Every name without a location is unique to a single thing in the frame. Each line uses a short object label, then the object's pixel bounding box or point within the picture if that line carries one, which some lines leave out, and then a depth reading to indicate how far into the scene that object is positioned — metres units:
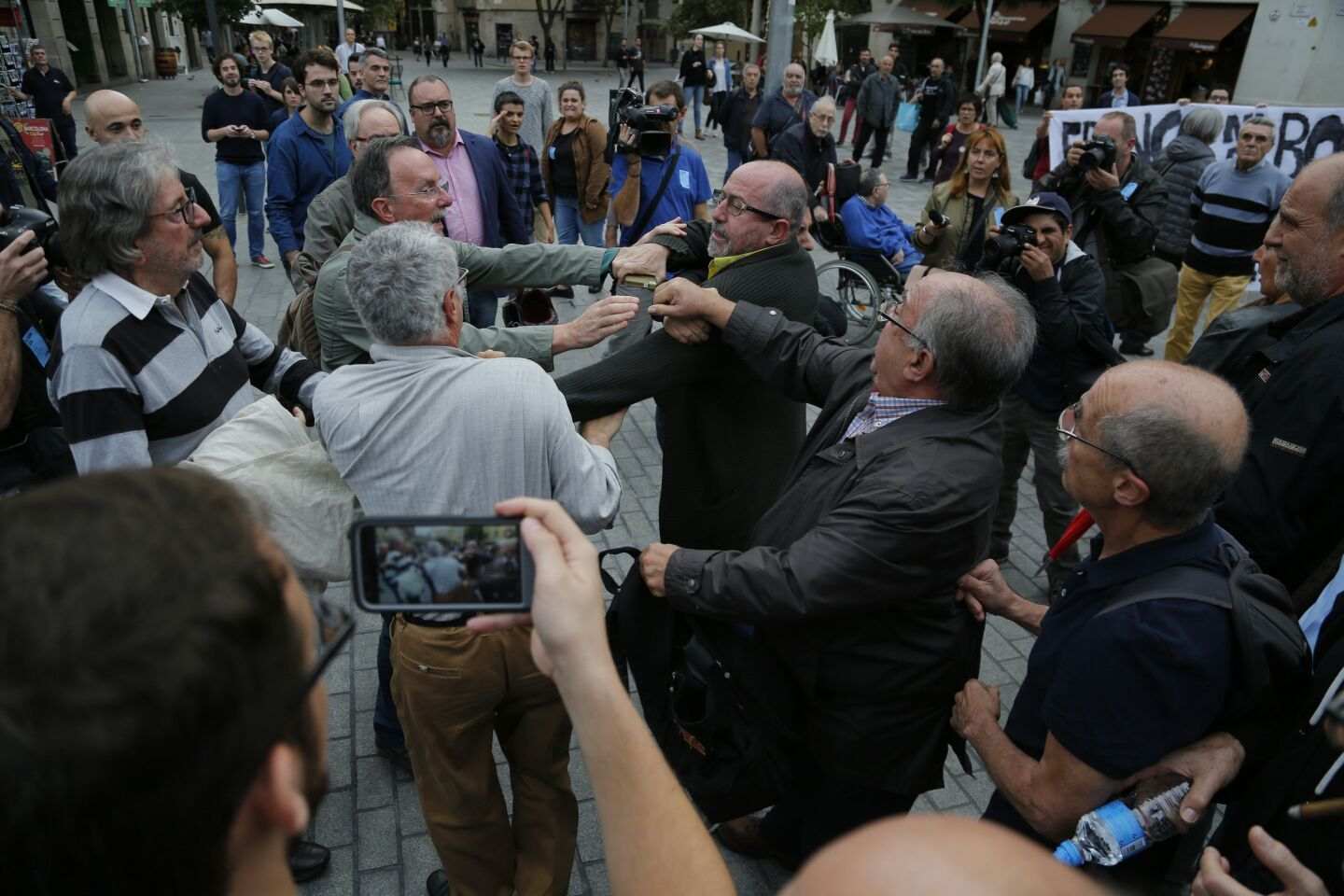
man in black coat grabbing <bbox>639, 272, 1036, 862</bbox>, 1.97
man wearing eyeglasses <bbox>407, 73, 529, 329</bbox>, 4.80
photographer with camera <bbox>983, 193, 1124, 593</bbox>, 3.78
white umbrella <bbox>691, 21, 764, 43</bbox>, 22.07
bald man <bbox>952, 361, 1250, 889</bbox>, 1.68
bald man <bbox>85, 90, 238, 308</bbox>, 4.90
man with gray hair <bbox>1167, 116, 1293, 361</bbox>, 6.25
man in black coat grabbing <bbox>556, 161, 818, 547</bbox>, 2.62
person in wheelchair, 7.72
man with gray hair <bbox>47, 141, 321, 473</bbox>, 2.24
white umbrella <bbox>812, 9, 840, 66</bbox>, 19.19
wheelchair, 7.62
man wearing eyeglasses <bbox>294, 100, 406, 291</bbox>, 4.10
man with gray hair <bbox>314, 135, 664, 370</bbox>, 2.77
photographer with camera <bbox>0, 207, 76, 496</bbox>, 2.56
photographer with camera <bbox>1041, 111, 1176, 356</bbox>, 4.96
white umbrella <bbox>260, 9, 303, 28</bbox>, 22.16
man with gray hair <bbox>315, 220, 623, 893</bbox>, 2.01
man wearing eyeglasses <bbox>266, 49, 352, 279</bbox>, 5.74
